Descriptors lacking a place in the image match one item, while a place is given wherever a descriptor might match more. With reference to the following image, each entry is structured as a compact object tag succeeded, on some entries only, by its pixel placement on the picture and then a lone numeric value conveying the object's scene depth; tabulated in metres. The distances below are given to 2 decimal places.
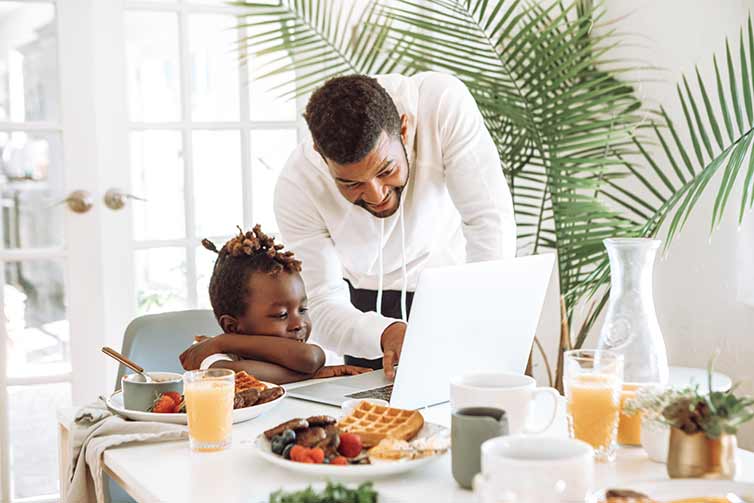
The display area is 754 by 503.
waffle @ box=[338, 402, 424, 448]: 1.22
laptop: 1.37
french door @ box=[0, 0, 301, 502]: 3.03
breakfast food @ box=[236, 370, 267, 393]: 1.56
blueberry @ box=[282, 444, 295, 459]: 1.18
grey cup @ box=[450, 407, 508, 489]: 1.08
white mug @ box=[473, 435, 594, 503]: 0.92
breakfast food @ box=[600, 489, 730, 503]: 0.92
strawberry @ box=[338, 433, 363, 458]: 1.18
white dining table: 1.11
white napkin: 1.33
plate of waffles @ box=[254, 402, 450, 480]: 1.14
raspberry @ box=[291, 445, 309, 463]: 1.16
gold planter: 1.08
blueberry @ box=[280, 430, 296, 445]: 1.20
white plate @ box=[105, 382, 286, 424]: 1.40
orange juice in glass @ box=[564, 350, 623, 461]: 1.19
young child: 1.76
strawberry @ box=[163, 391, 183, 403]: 1.46
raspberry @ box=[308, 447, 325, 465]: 1.16
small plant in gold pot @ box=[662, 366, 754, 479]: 1.08
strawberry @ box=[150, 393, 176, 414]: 1.44
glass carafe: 1.27
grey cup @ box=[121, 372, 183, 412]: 1.45
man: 1.88
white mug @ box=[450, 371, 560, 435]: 1.19
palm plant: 2.68
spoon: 1.50
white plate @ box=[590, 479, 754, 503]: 0.98
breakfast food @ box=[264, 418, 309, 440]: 1.23
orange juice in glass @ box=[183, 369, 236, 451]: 1.28
